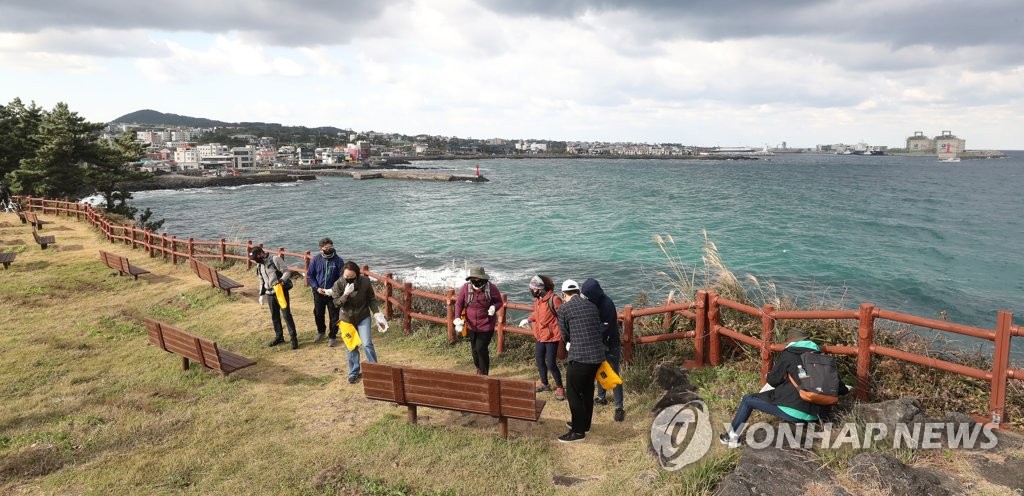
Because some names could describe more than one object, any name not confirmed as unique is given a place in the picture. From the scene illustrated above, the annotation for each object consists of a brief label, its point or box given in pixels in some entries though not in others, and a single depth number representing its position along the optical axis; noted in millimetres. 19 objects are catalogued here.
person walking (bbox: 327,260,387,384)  7762
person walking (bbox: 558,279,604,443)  5844
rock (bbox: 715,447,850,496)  4469
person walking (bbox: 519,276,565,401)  6977
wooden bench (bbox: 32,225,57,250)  20109
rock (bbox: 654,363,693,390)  7080
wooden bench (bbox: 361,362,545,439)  5863
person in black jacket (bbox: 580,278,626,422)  6109
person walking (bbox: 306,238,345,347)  9039
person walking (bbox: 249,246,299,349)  9562
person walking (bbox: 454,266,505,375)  7582
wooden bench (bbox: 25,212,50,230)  24719
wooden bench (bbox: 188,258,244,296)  13413
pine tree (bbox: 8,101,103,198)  33406
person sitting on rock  5324
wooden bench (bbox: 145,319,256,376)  8133
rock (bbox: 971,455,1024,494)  4445
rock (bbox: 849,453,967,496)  4328
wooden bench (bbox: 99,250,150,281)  15619
